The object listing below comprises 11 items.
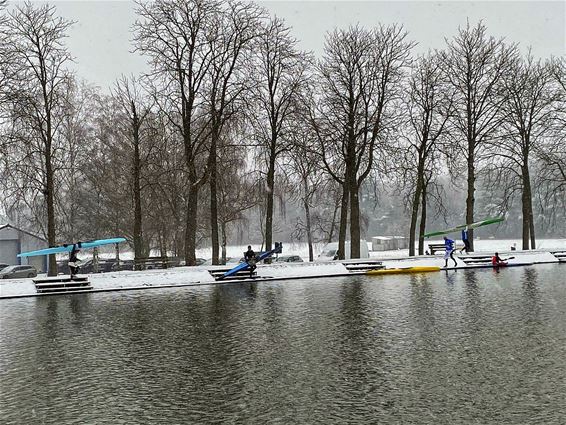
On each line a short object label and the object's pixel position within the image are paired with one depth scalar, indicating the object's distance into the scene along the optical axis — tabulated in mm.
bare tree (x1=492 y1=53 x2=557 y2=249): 39812
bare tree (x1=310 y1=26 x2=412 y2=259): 35469
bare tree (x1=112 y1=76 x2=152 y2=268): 32156
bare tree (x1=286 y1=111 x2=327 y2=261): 34031
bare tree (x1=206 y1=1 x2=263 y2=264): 31547
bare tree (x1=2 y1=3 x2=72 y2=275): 29391
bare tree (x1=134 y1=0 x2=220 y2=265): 30953
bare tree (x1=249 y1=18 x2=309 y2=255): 34188
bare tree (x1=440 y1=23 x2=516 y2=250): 38688
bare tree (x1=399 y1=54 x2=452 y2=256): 39000
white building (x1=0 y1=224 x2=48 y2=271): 49906
